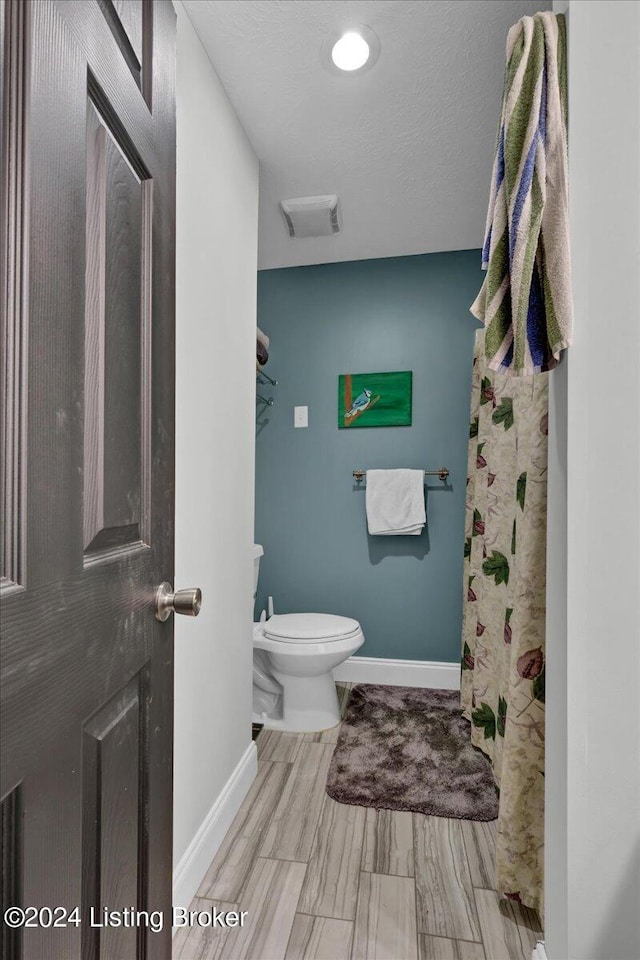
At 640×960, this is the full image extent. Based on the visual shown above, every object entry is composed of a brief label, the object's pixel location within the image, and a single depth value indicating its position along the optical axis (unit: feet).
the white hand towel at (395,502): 8.60
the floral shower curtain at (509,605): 4.00
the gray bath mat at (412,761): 5.58
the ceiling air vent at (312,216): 7.09
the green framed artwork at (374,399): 8.93
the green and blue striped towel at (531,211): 3.01
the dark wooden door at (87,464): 1.54
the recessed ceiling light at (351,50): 4.59
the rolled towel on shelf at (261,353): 7.91
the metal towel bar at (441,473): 8.74
